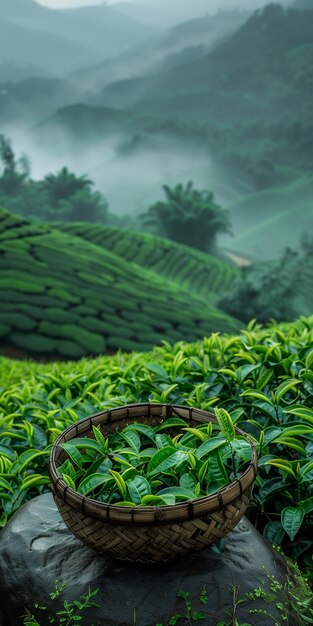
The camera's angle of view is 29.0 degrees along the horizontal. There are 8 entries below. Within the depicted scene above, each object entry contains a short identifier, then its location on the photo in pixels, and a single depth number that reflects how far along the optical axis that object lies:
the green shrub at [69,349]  7.25
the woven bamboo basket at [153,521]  1.34
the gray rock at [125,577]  1.41
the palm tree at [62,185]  14.38
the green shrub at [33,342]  7.22
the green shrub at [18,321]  7.43
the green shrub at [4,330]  7.37
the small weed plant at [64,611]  1.42
